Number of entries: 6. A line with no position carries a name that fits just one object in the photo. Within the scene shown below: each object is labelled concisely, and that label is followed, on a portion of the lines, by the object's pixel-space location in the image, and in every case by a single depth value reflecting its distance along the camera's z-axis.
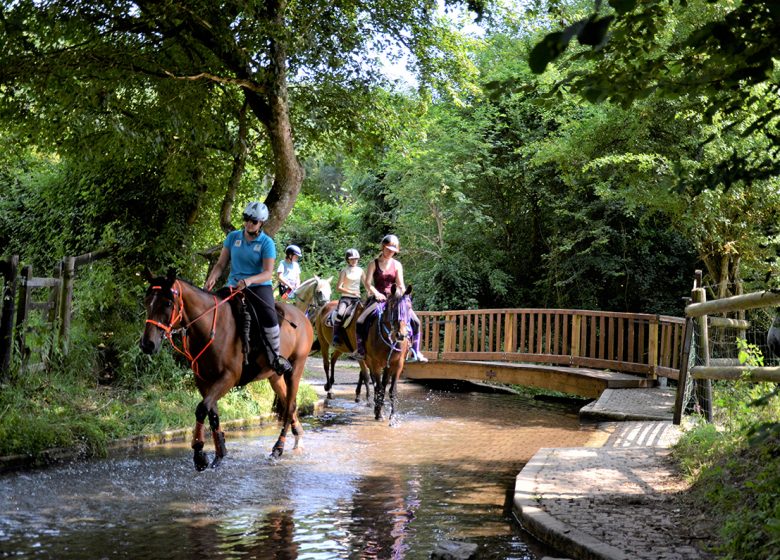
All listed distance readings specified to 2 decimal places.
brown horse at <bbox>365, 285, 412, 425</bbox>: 12.84
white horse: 17.33
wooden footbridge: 15.48
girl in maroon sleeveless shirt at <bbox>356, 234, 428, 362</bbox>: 12.95
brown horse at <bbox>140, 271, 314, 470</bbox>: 7.81
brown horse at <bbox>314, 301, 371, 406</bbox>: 15.89
